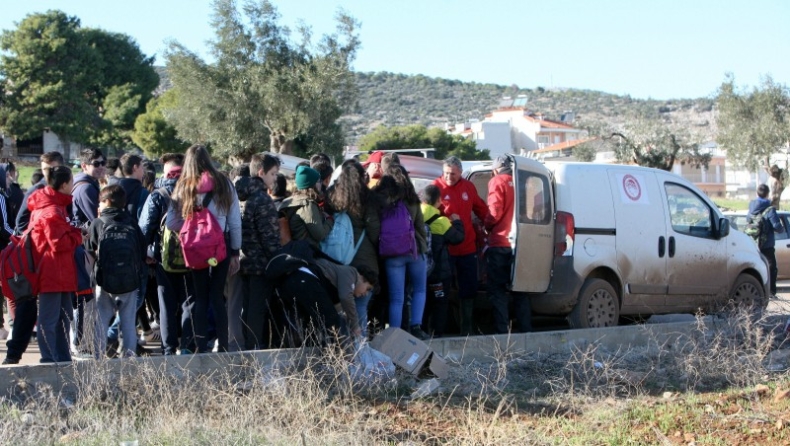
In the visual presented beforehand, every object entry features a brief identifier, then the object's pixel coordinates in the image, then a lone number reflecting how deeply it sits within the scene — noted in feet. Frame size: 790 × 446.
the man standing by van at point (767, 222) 49.60
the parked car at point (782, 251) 62.75
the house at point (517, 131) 277.64
